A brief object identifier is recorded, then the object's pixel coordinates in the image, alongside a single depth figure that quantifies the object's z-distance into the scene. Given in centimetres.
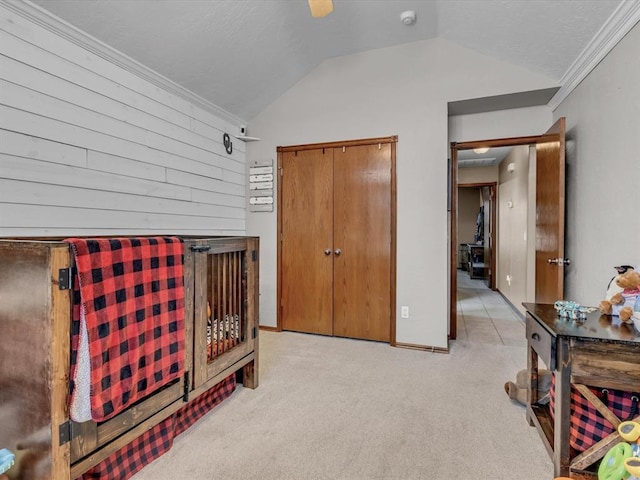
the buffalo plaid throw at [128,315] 129
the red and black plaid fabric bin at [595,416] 148
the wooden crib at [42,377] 121
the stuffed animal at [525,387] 205
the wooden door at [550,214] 263
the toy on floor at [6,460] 119
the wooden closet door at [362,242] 345
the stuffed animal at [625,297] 153
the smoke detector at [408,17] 288
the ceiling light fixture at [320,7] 165
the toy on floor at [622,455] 128
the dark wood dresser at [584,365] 140
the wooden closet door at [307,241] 366
